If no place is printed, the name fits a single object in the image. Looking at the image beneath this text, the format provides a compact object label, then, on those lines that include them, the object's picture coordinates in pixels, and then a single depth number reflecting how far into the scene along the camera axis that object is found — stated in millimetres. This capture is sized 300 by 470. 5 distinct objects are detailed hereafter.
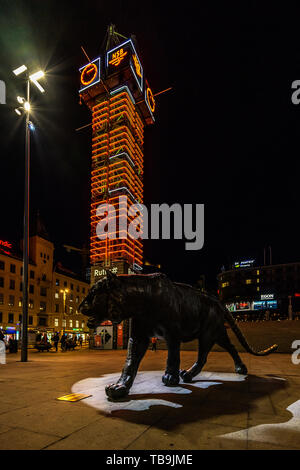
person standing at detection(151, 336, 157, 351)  20577
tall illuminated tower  38156
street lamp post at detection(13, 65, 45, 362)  12992
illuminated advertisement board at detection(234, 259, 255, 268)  94875
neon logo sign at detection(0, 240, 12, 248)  44003
